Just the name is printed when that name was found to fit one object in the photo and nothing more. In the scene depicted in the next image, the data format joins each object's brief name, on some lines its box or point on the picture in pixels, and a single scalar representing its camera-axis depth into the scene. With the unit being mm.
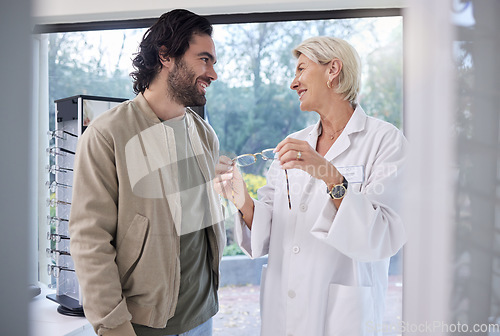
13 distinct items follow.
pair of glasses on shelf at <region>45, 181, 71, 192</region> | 1937
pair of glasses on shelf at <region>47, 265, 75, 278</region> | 1964
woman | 1186
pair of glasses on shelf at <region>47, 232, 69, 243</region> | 1948
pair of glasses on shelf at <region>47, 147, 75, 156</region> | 1961
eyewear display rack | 1941
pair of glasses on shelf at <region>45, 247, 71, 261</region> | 1962
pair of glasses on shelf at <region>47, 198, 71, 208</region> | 1942
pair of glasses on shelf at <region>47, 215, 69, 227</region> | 1968
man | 1184
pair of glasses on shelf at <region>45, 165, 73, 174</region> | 1952
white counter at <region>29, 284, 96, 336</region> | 1677
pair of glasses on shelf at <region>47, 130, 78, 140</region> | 1964
